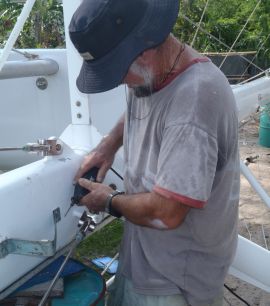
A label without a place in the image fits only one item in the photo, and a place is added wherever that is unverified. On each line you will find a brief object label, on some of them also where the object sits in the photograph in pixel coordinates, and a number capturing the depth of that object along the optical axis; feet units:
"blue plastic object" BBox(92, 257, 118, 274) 8.66
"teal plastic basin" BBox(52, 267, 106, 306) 4.79
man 3.90
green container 18.84
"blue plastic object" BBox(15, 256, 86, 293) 4.99
